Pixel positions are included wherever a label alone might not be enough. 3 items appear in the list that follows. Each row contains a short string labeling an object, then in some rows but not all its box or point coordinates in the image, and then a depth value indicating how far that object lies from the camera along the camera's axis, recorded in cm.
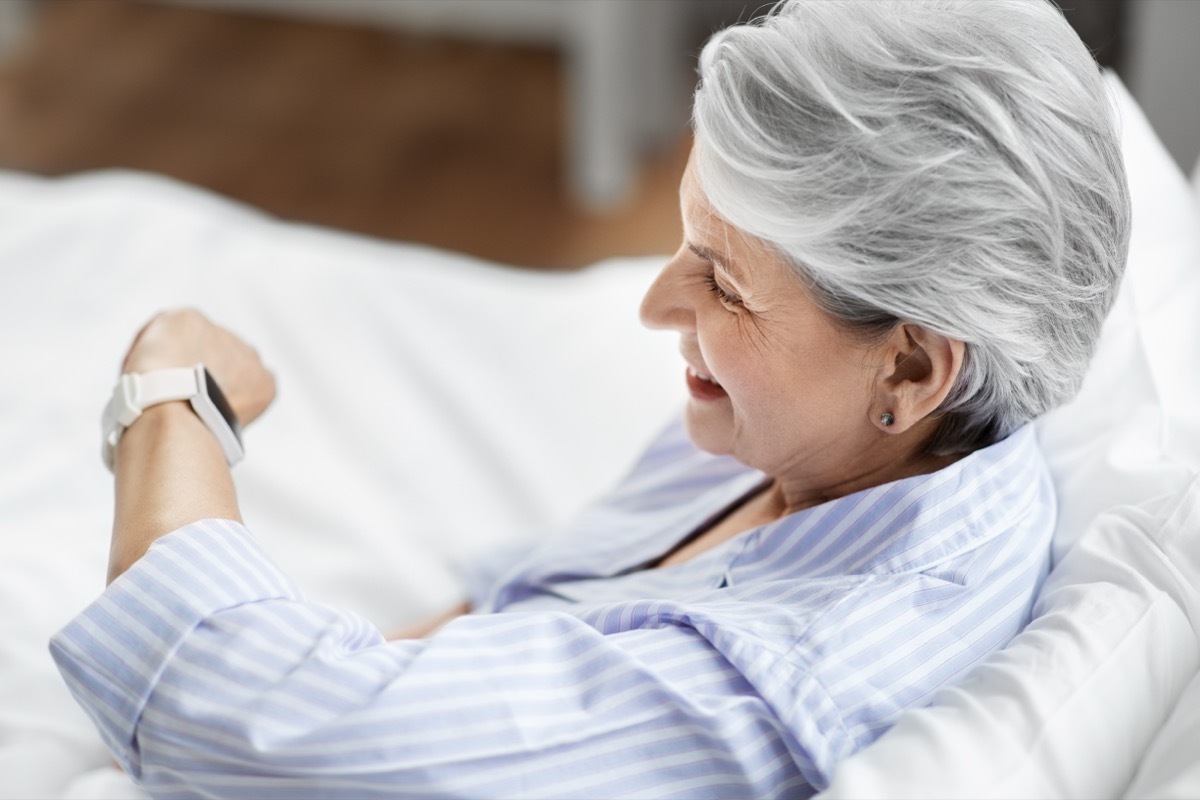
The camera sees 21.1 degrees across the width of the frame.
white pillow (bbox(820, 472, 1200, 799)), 133
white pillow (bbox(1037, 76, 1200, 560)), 147
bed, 135
